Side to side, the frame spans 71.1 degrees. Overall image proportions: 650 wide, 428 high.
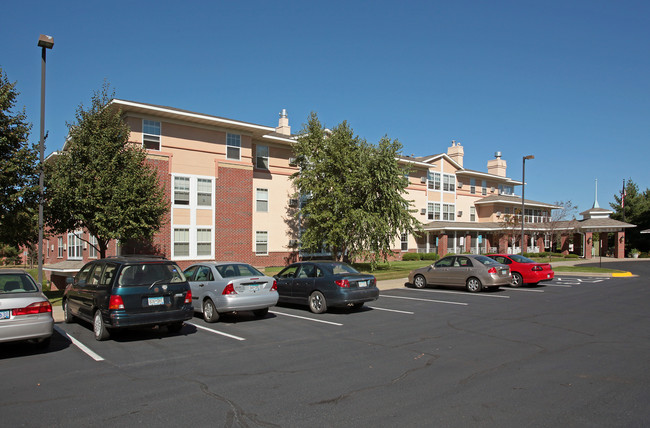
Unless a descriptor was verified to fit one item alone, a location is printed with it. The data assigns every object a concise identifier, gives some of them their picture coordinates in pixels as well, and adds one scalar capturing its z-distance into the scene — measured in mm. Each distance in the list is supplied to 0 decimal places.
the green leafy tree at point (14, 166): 13402
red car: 19172
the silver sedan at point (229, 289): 11133
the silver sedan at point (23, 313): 7570
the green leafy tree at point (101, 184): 16578
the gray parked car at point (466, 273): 17281
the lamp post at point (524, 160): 31191
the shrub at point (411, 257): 40750
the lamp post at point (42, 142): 13625
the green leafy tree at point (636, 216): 52031
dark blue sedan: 12297
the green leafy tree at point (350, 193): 25906
